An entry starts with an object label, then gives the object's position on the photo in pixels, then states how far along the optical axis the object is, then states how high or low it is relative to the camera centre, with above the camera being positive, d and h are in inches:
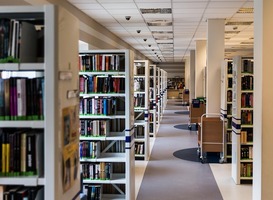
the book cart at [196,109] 502.0 -26.9
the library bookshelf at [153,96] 427.5 -8.2
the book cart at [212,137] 322.3 -41.1
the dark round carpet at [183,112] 766.7 -48.1
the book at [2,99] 92.0 -2.5
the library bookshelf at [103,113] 203.3 -13.2
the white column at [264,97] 156.6 -3.6
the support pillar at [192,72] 723.7 +33.2
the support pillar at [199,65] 518.3 +32.3
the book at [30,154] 90.9 -15.5
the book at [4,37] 91.3 +12.6
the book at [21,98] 91.4 -2.1
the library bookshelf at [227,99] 308.8 -8.7
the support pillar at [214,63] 358.3 +24.1
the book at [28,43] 90.8 +11.0
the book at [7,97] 92.0 -1.9
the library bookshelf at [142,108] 333.4 -16.8
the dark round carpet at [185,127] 533.0 -55.3
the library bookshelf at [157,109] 517.2 -28.3
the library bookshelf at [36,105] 87.8 -3.8
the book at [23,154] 91.5 -15.5
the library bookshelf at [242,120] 260.4 -22.1
